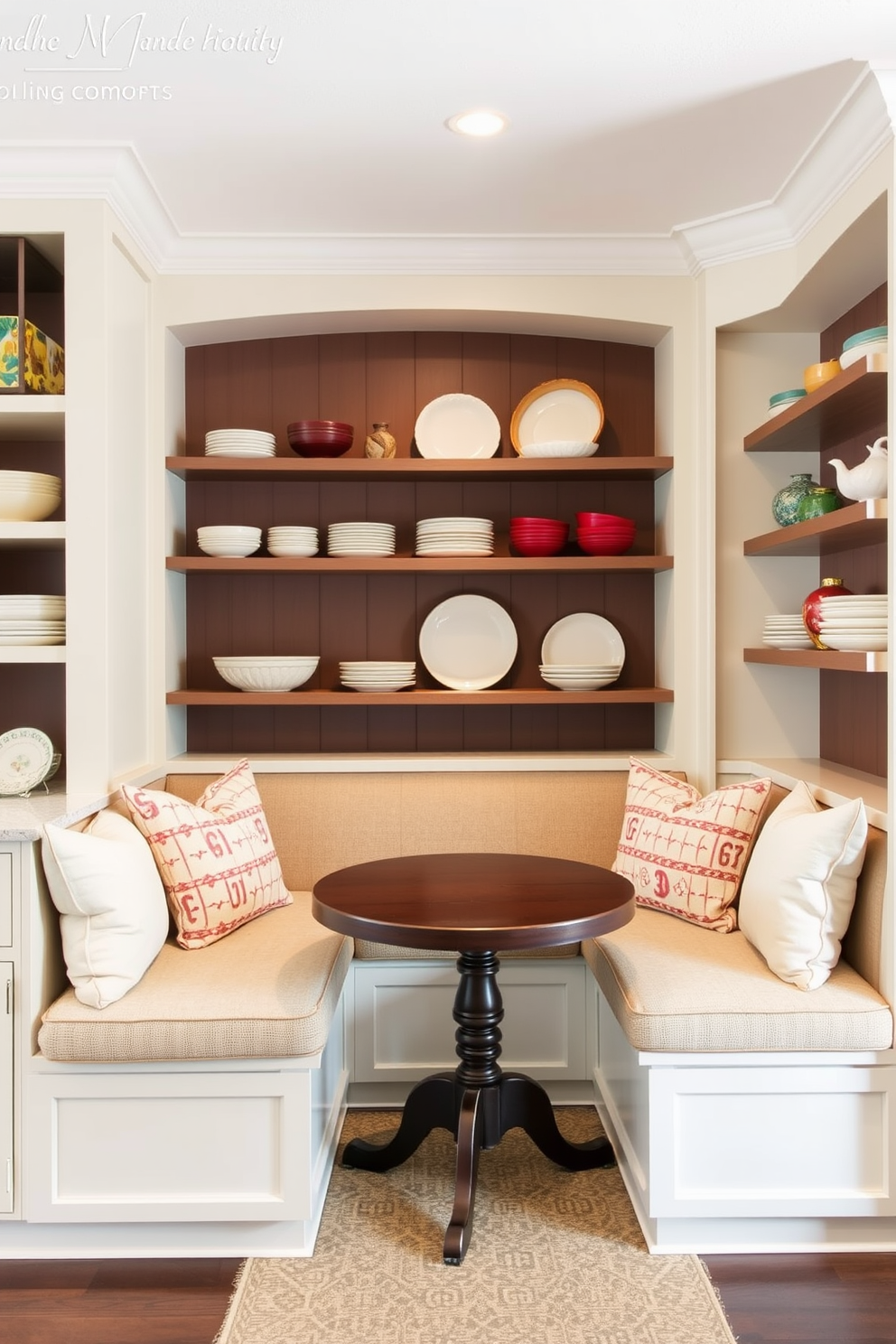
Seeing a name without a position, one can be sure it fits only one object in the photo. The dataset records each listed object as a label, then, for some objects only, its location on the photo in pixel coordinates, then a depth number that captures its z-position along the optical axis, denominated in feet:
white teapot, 8.04
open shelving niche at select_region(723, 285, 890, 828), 8.24
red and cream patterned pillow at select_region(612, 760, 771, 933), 9.10
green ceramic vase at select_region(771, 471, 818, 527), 10.14
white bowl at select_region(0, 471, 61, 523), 9.41
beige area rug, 6.72
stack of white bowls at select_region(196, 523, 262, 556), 10.82
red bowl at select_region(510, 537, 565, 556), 11.16
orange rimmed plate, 11.55
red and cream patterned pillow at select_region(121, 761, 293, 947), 8.63
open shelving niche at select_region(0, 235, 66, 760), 10.81
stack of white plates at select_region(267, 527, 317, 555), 10.97
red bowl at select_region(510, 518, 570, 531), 11.08
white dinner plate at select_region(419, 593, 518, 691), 11.75
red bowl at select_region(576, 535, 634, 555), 11.16
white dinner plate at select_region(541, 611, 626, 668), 11.77
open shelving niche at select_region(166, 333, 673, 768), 11.80
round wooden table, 7.15
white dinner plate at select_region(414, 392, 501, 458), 11.57
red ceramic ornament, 8.98
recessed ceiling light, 8.19
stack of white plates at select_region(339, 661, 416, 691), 10.95
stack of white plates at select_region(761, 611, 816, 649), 9.79
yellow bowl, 9.13
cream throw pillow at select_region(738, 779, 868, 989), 7.80
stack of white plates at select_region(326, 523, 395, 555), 10.96
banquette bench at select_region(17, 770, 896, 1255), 7.53
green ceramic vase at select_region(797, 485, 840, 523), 9.58
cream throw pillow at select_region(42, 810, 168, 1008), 7.61
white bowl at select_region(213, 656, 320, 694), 10.91
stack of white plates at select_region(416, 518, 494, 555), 11.01
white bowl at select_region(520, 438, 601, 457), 10.89
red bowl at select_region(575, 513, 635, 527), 11.08
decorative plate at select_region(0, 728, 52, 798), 9.30
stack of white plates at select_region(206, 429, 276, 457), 10.84
